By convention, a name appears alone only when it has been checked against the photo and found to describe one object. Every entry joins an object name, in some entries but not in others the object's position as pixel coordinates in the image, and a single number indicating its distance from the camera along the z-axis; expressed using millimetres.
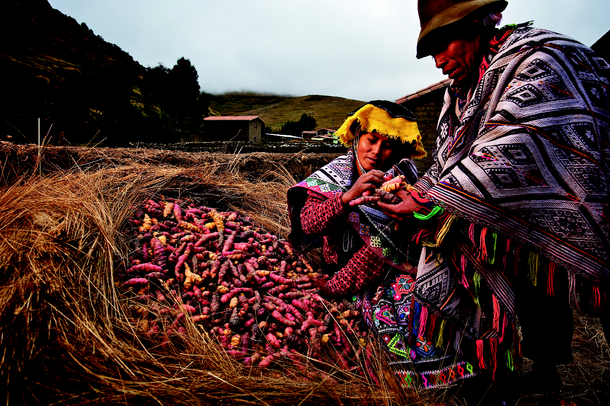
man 1044
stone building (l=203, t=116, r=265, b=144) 34188
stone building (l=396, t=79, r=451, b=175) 9133
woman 1553
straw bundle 1093
